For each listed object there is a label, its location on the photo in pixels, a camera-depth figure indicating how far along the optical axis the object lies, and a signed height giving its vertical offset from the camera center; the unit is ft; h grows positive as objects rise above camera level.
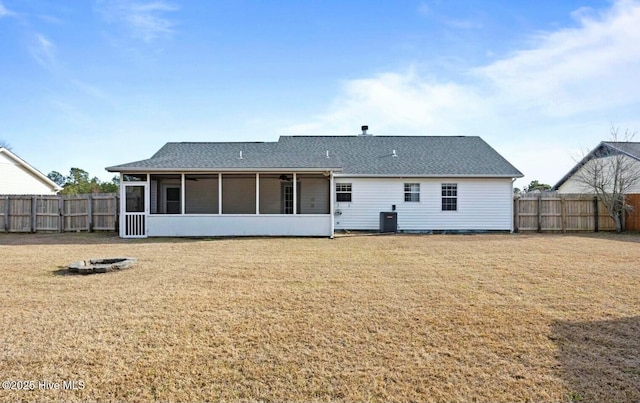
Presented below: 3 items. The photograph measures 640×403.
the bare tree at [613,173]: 55.11 +5.86
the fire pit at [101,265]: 23.38 -3.83
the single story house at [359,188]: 53.62 +3.14
